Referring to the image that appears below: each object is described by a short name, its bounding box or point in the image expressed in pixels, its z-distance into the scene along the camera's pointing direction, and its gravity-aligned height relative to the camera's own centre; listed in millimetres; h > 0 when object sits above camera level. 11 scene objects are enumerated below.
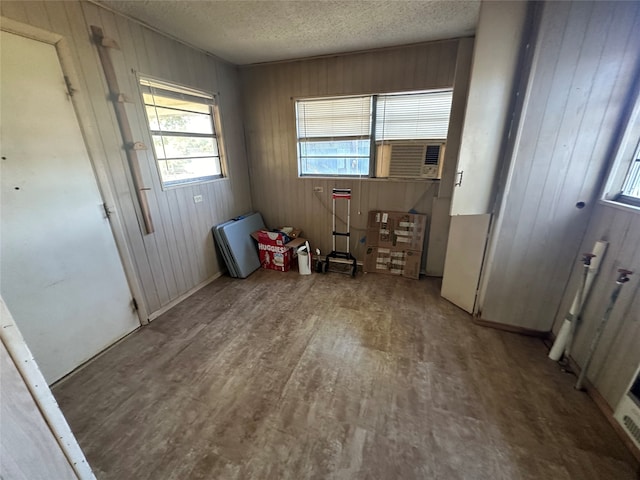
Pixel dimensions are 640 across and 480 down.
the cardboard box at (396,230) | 3238 -892
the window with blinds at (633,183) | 1638 -188
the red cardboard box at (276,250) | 3471 -1196
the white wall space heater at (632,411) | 1373 -1338
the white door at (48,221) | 1595 -395
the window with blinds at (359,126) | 2973 +369
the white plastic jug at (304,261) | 3428 -1302
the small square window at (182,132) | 2488 +290
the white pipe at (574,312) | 1724 -1089
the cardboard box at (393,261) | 3305 -1306
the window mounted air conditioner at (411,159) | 3004 -26
